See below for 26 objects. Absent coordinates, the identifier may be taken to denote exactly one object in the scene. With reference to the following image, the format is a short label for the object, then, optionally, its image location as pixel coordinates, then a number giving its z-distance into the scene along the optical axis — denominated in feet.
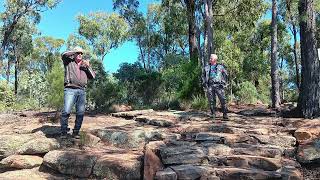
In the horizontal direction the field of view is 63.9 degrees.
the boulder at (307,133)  15.56
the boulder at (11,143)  15.53
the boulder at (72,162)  13.57
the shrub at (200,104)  25.92
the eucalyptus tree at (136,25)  48.23
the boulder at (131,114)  22.36
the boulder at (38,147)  15.07
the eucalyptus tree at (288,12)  48.42
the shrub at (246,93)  42.62
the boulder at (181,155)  13.42
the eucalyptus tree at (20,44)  62.67
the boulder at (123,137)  16.35
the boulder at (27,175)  13.18
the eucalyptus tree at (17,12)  53.07
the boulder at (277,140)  15.59
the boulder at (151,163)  12.79
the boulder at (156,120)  19.40
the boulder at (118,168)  13.11
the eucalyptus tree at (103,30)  92.91
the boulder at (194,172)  12.18
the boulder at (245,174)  12.06
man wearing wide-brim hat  15.86
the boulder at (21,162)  14.30
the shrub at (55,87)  21.96
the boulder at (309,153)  13.88
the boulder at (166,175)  12.22
